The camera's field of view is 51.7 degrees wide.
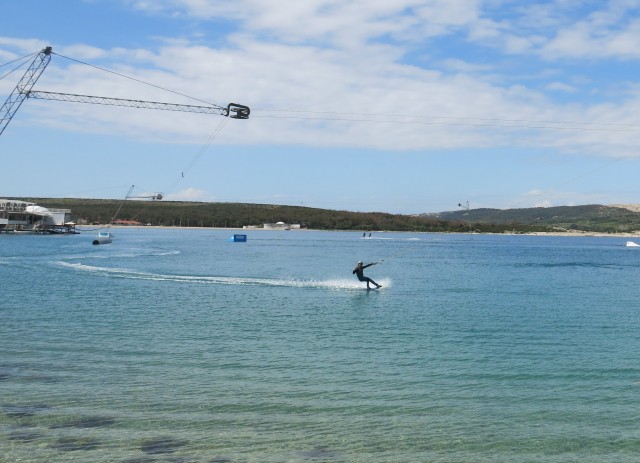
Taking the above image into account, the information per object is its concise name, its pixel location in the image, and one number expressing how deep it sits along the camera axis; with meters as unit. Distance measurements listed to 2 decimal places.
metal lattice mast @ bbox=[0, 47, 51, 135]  89.88
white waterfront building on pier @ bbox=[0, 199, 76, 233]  154.12
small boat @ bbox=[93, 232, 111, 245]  111.09
